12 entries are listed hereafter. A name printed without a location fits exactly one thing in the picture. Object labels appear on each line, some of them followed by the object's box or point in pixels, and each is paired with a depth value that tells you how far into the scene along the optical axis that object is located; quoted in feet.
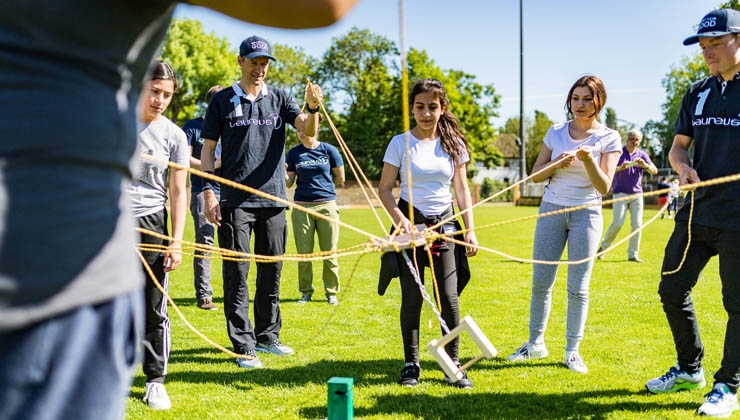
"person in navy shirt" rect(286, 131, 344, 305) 27.37
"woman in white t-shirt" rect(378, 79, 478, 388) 16.34
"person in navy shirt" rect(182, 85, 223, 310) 25.27
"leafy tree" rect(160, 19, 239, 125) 148.36
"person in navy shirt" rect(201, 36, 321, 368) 17.79
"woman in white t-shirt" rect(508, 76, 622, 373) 17.04
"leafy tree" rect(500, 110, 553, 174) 240.03
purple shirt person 35.65
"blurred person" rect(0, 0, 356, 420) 3.80
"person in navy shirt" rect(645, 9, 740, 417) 13.48
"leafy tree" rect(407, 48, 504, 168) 156.66
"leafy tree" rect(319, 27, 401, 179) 152.46
